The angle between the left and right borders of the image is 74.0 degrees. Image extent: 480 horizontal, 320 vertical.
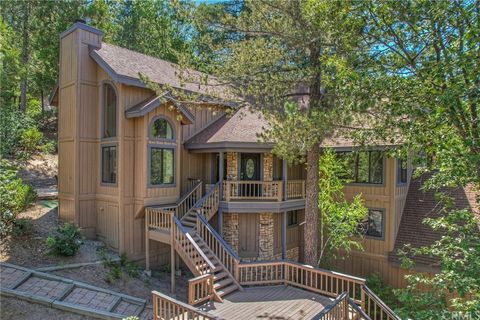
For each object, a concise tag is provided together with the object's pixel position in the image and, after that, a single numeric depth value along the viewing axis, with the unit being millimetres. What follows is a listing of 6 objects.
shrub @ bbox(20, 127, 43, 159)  19047
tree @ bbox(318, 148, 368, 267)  11211
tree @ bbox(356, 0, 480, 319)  5062
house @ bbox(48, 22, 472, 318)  11039
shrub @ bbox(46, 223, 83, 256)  9977
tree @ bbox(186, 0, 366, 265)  8219
